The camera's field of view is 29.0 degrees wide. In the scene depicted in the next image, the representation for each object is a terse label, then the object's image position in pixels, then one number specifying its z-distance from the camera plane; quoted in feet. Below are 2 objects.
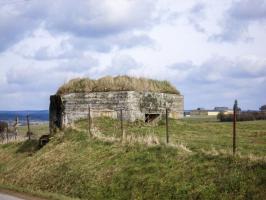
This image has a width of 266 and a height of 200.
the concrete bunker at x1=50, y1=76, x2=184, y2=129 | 81.61
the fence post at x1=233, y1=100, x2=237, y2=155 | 46.59
